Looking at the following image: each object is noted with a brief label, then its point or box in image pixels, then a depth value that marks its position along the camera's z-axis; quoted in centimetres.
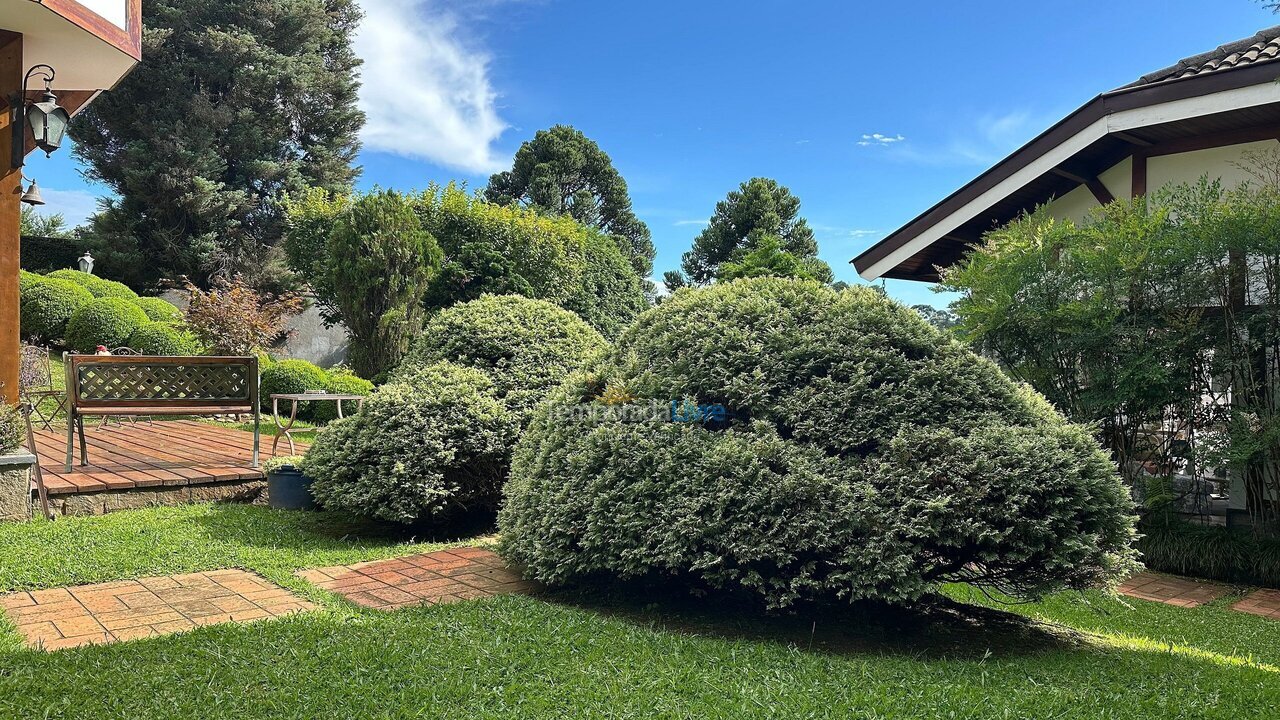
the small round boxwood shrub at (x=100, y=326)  1323
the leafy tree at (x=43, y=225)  2367
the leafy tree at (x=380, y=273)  1209
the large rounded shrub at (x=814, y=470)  313
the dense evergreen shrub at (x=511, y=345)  554
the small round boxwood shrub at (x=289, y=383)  1174
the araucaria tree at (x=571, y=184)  2588
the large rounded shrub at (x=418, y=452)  482
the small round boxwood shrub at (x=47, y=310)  1387
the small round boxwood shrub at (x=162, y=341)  1290
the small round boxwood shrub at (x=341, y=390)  1113
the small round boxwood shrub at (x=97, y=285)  1558
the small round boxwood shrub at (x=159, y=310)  1539
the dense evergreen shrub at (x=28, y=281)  1415
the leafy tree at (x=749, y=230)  2414
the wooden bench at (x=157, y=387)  576
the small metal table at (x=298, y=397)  740
